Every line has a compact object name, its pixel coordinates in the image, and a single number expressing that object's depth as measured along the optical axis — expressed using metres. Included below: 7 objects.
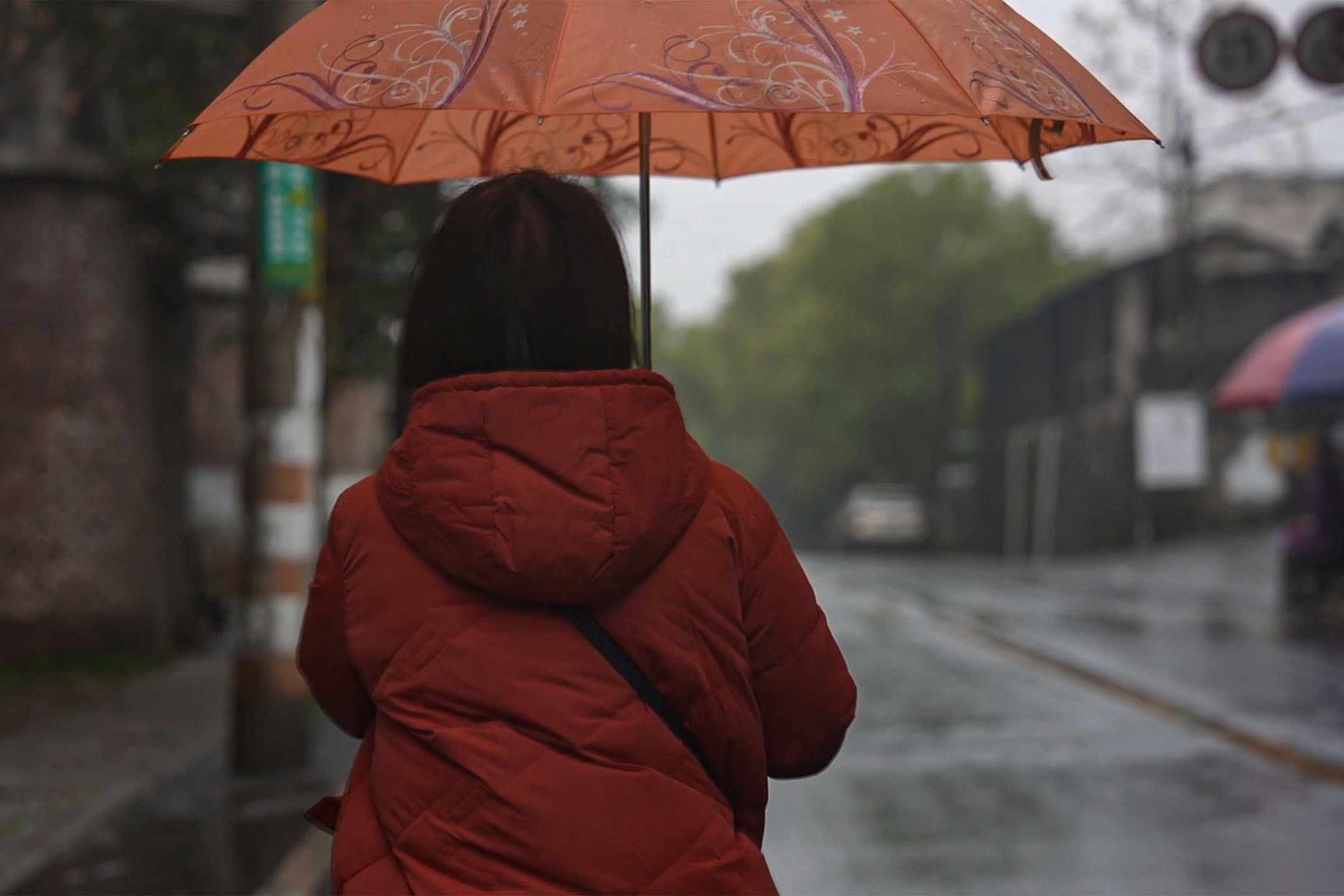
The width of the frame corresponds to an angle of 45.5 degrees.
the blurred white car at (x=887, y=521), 39.59
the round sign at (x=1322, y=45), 13.77
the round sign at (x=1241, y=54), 15.13
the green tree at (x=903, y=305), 51.09
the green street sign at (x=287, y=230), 7.92
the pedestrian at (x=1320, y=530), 15.97
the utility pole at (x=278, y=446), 7.92
